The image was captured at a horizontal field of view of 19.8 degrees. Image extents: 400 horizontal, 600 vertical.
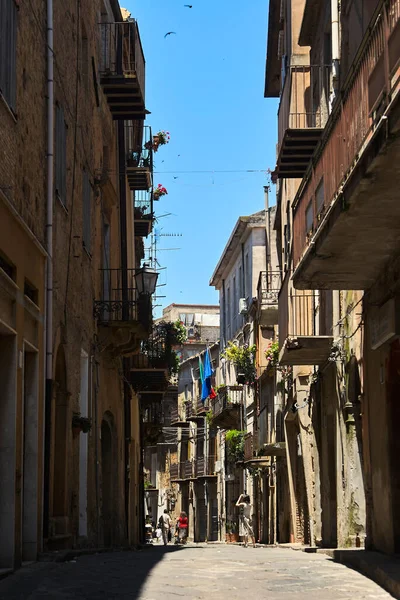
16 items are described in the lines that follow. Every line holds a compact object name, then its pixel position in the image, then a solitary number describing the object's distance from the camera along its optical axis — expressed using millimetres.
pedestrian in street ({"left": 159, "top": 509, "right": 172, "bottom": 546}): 40894
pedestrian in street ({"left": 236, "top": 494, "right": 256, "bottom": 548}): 30828
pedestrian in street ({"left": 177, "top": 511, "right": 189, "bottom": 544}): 52688
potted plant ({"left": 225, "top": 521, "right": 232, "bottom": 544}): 52059
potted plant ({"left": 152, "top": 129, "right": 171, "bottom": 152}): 29203
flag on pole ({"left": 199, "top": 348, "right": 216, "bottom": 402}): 61156
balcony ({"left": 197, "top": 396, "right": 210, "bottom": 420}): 64262
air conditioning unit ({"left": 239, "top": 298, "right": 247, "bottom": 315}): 48125
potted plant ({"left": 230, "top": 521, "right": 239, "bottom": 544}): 50000
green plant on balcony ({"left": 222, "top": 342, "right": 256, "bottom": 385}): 44094
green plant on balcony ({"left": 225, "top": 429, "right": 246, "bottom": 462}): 47000
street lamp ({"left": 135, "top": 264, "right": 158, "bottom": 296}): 22828
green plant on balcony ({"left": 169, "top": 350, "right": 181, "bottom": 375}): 38912
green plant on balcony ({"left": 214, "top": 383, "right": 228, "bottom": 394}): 52631
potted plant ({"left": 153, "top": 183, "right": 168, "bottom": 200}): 32344
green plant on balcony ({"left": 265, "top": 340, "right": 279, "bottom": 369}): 34175
